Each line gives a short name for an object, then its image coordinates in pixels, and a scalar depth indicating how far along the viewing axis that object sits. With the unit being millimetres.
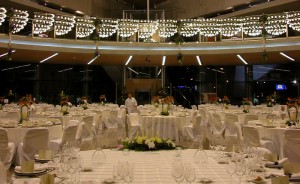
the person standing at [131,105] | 10984
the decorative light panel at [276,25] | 10568
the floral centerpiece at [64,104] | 6984
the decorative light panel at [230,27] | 11369
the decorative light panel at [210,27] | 11557
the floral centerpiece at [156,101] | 8994
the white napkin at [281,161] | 2197
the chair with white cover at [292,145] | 3777
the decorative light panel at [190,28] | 11760
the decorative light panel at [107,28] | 11568
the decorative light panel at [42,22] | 10356
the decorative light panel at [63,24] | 10753
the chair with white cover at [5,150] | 3735
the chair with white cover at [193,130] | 7042
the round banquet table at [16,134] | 4421
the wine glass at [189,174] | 1691
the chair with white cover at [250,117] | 6611
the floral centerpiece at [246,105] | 7591
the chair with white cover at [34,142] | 3974
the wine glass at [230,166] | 1961
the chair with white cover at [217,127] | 7191
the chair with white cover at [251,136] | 4053
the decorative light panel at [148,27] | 10472
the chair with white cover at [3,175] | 1802
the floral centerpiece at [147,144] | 2659
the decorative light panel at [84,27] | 11197
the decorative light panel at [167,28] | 11692
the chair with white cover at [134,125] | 7279
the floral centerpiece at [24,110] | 5007
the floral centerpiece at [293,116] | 4831
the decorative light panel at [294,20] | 10166
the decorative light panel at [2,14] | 9671
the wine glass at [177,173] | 1692
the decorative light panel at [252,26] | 10939
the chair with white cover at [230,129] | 6483
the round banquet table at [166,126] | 7223
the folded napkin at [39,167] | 2003
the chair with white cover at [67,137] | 4264
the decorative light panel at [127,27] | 11495
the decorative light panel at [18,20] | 9772
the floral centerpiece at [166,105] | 7381
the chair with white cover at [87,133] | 5885
